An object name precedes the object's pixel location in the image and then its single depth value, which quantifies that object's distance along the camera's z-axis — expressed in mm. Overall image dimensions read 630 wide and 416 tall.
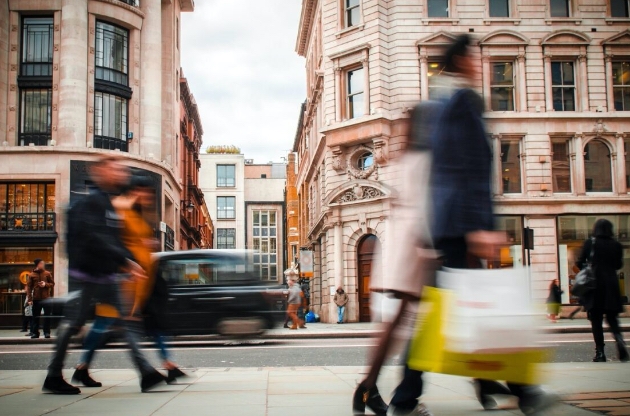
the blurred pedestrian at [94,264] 5898
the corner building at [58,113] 29297
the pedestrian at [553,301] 27453
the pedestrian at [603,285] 8719
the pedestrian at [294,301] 24009
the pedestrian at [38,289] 18203
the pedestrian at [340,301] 30375
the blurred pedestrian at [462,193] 3939
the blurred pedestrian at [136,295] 6020
